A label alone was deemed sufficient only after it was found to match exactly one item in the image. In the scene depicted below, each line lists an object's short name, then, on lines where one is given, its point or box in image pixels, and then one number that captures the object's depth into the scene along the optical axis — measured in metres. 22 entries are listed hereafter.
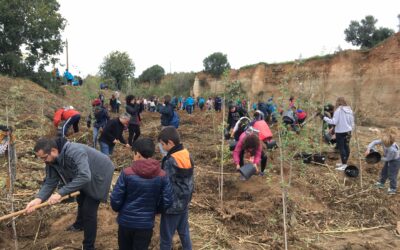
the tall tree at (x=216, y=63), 43.08
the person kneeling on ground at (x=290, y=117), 7.19
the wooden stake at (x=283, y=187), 3.81
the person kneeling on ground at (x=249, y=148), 5.70
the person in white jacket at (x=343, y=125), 7.35
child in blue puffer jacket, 2.87
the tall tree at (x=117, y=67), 28.77
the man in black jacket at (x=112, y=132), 6.05
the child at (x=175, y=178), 3.19
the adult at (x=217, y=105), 23.09
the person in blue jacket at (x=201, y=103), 27.28
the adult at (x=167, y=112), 8.06
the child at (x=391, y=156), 6.07
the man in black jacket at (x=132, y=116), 8.00
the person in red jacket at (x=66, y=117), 7.46
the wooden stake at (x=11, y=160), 3.71
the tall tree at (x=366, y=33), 28.11
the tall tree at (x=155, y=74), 50.00
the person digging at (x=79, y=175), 3.22
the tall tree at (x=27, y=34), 17.88
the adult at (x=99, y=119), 7.93
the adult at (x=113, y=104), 17.96
